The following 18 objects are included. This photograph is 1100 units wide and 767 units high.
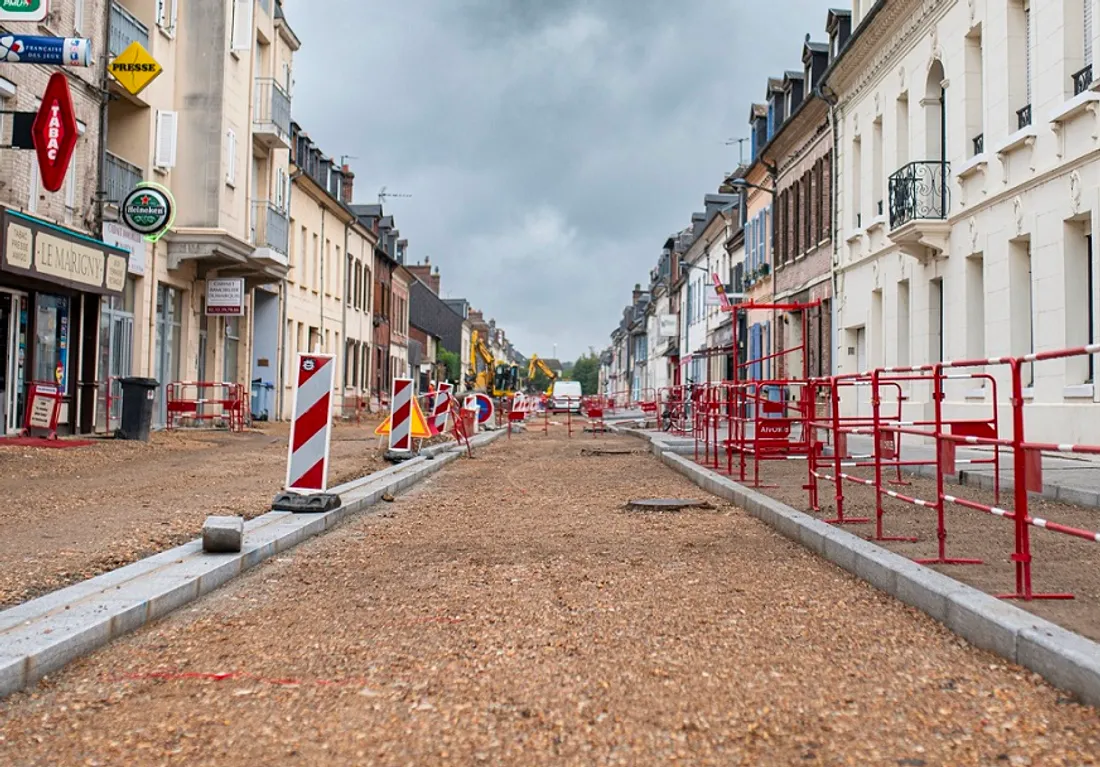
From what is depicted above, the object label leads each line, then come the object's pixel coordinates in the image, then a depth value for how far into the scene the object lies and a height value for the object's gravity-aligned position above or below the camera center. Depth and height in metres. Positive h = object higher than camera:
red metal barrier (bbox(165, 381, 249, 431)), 23.02 +0.11
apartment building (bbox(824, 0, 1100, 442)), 13.74 +3.61
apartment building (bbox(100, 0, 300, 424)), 21.64 +5.33
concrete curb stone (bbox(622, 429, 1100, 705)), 3.78 -0.88
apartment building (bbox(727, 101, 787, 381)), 33.08 +6.53
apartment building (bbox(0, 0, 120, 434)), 16.38 +2.50
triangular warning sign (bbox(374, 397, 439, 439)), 15.89 -0.22
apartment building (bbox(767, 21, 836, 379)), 26.75 +5.72
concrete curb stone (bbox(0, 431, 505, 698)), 4.03 -0.92
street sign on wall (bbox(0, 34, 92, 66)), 12.21 +4.32
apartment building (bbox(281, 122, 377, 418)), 35.03 +5.35
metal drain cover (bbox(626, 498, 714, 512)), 9.89 -0.89
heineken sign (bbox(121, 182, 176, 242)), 19.73 +3.79
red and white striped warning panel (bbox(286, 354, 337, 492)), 8.70 -0.12
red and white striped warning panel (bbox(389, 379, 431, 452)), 15.55 -0.14
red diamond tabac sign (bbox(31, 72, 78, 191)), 13.62 +3.75
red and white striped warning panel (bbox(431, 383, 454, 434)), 19.66 +0.06
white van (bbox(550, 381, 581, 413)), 57.47 +0.99
